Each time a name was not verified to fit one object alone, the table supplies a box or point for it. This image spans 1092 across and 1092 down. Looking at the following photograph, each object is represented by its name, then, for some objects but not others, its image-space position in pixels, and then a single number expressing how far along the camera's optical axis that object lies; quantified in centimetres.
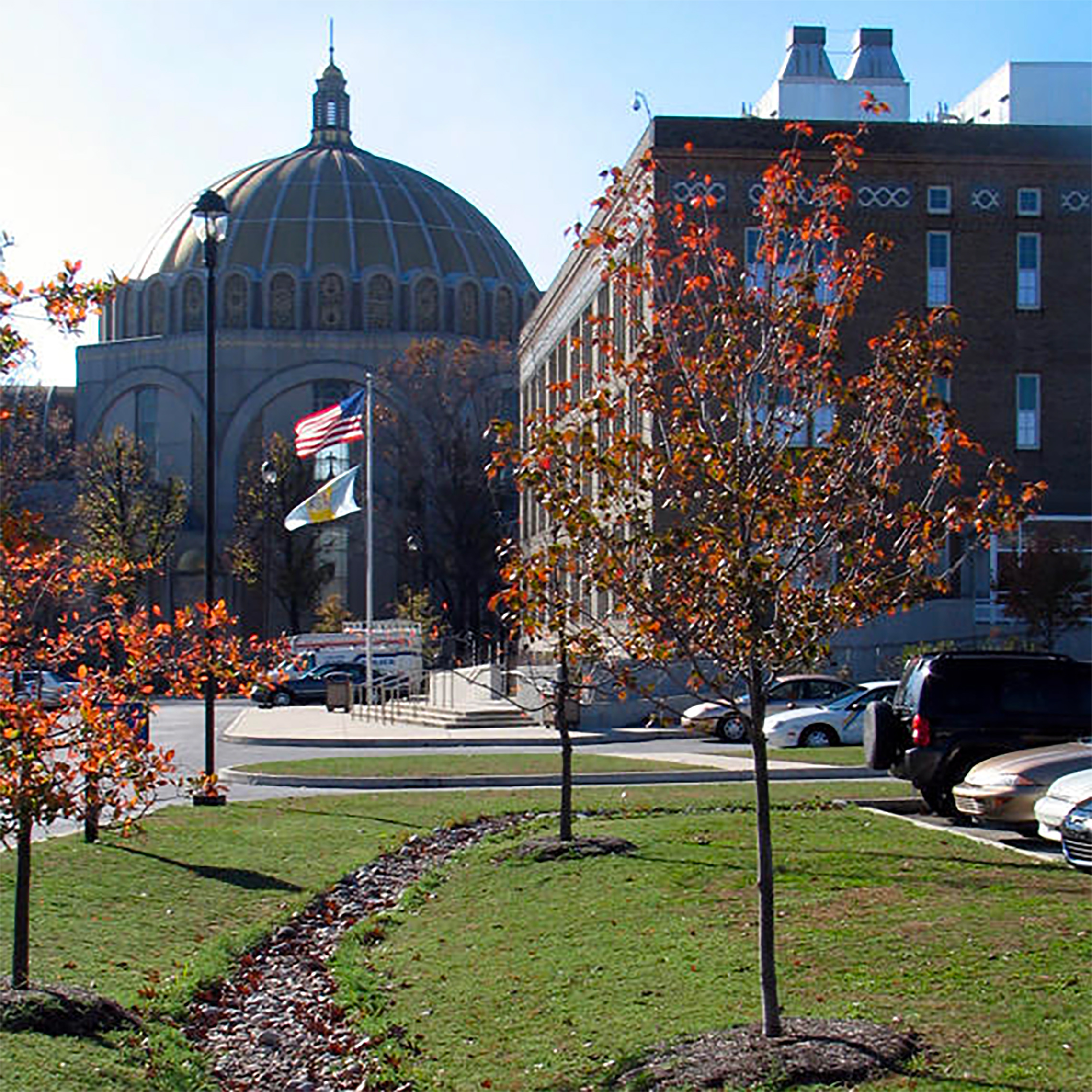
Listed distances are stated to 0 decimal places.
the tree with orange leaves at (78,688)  986
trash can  4850
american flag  4238
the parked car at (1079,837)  1366
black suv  1919
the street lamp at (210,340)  2194
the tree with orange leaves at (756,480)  937
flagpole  4653
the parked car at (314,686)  5516
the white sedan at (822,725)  3325
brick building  4484
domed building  9556
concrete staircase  4256
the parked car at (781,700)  3591
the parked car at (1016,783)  1673
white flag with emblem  4359
